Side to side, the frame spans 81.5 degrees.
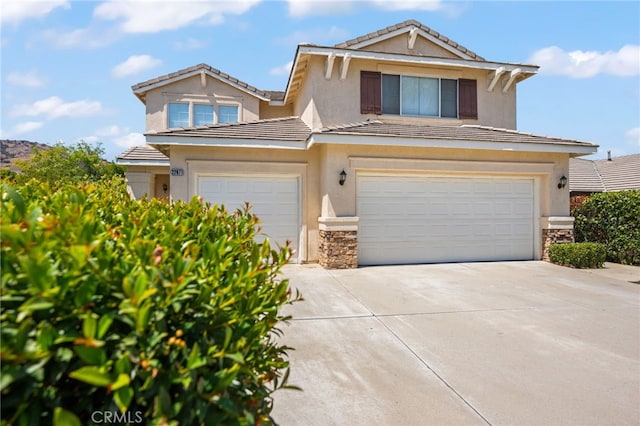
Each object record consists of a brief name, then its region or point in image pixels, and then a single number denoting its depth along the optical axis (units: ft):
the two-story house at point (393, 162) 34.96
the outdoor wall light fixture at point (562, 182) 39.09
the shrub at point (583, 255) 35.35
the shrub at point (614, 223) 37.60
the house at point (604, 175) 63.52
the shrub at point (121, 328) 3.91
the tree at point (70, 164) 66.69
